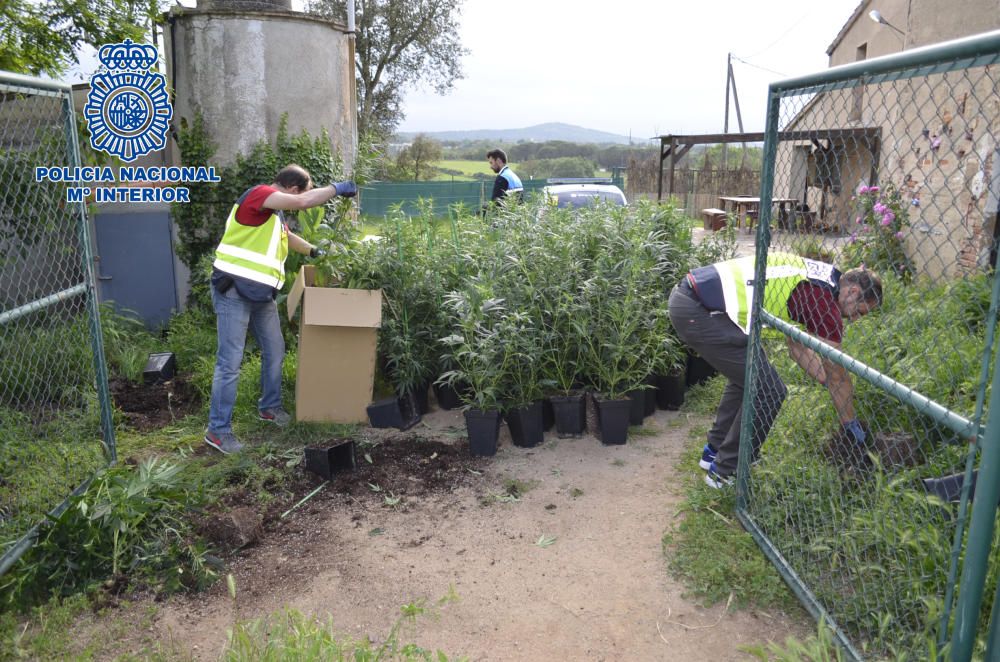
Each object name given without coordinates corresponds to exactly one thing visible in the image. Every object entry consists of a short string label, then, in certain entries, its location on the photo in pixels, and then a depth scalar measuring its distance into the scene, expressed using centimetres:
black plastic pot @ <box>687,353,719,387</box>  575
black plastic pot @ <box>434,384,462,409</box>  546
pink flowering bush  695
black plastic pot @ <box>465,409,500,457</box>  465
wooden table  2073
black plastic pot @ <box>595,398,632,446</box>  474
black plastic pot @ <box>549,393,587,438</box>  487
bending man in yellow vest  328
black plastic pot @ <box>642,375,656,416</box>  527
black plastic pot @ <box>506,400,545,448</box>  477
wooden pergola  1600
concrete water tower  748
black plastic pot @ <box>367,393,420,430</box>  514
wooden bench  1846
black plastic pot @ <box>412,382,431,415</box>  538
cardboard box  499
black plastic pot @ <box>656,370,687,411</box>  538
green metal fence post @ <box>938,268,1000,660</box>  196
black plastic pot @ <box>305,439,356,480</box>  435
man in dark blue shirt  850
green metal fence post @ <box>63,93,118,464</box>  400
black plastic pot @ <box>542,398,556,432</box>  504
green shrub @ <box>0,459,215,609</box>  323
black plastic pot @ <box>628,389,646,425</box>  502
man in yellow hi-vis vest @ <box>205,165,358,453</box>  465
